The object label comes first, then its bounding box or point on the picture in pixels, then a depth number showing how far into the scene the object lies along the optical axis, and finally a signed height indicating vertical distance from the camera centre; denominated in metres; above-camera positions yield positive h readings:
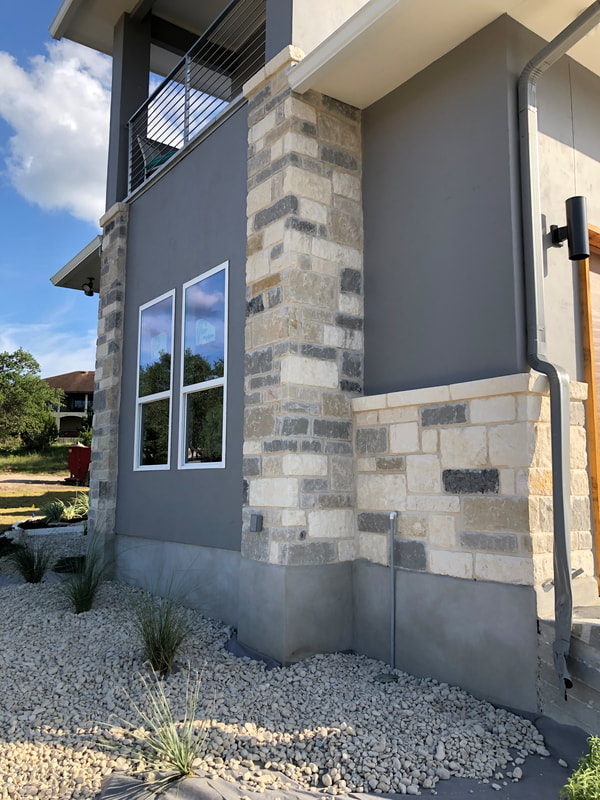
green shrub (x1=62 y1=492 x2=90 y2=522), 10.97 -0.82
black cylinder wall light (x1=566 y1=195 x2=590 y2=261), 3.47 +1.37
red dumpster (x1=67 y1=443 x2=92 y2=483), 17.03 +0.10
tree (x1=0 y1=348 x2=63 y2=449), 31.15 +3.28
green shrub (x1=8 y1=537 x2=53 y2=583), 6.55 -1.06
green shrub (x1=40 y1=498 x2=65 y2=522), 10.80 -0.84
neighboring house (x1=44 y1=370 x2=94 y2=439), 41.59 +4.88
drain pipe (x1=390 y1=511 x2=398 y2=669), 3.85 -0.85
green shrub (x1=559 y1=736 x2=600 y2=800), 2.00 -1.06
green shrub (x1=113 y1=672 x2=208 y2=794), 2.60 -1.28
